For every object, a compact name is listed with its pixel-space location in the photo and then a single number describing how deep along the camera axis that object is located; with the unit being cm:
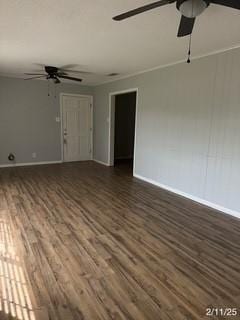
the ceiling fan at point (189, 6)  175
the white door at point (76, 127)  700
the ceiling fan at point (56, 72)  478
